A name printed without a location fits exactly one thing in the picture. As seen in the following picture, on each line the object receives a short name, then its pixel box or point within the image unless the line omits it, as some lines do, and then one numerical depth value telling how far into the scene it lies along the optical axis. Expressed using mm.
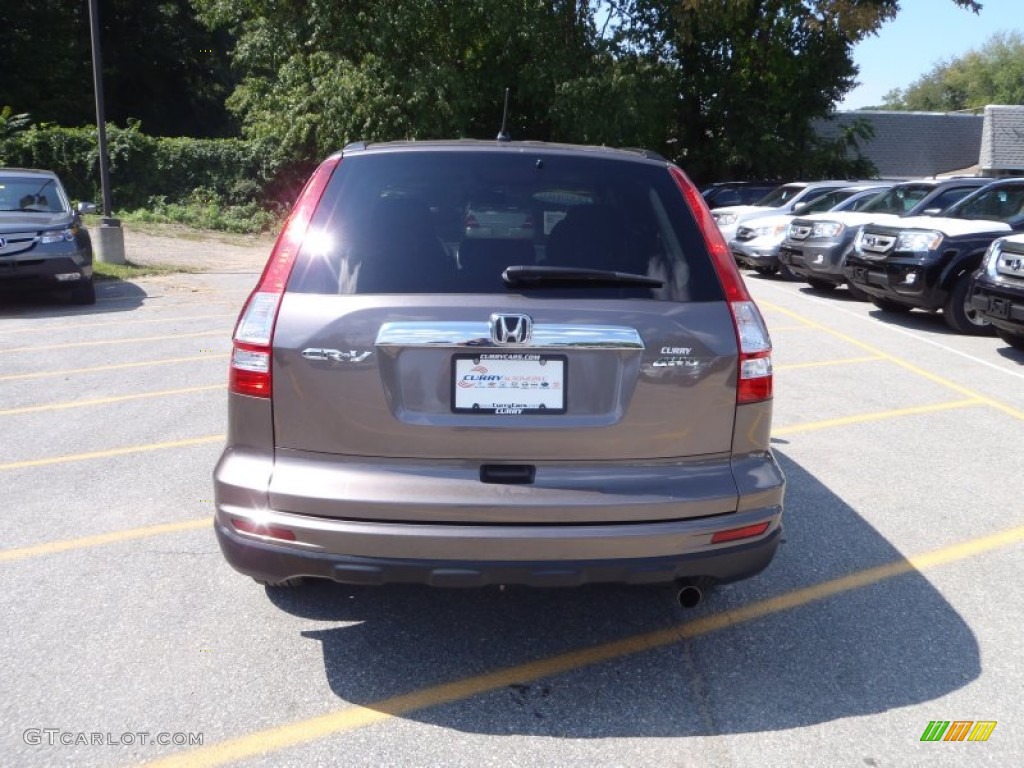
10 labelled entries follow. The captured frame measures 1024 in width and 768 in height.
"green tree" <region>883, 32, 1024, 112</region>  99125
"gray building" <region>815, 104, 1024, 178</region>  42938
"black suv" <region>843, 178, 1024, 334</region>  11164
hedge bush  24766
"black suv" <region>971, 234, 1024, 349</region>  9227
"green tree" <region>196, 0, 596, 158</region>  24703
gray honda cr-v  3084
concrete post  16141
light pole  16125
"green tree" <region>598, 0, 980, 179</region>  28422
